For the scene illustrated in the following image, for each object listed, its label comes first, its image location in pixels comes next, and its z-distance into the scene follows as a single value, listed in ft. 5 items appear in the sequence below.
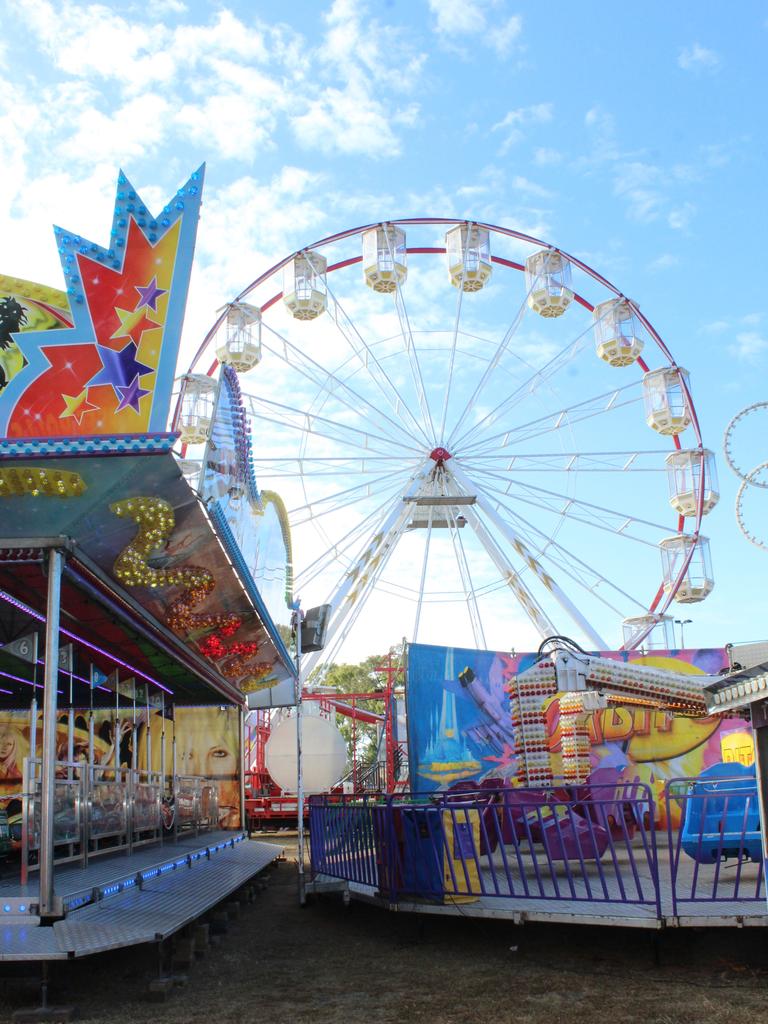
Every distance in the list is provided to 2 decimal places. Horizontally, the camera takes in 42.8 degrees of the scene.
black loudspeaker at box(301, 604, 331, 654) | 39.75
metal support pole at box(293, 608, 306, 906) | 33.45
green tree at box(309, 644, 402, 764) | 163.12
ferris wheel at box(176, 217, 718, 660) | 65.26
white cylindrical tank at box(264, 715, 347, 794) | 65.21
